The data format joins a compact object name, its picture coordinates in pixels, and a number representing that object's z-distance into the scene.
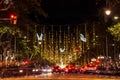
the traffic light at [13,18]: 31.80
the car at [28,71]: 63.92
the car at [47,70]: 90.78
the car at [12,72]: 54.56
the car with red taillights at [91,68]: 65.72
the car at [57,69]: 90.21
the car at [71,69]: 86.57
